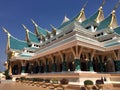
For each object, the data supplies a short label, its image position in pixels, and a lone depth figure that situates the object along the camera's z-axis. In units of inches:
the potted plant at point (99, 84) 278.0
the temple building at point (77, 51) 401.5
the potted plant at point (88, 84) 259.7
